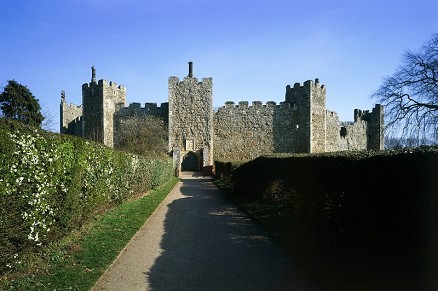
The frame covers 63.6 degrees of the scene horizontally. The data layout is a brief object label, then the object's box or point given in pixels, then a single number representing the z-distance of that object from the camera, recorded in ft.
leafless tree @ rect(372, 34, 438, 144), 50.60
